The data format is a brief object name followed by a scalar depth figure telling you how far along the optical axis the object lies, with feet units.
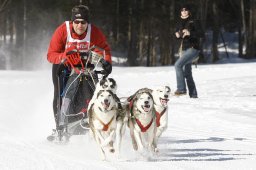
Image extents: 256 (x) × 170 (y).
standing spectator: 84.38
